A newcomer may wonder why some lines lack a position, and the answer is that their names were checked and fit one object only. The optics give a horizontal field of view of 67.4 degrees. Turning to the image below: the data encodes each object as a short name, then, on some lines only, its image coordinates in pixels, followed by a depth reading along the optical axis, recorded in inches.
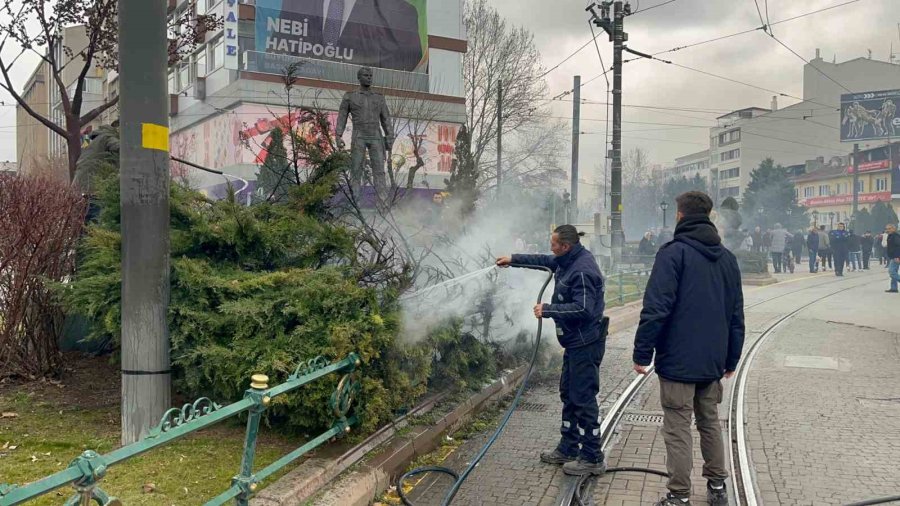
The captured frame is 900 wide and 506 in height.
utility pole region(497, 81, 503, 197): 1024.9
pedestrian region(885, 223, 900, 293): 658.2
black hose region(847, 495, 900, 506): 160.2
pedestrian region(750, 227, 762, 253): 1066.1
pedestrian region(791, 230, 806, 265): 1122.4
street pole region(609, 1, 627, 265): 699.4
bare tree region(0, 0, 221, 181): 395.5
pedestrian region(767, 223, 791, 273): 951.2
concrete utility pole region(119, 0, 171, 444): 170.4
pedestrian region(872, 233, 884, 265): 1360.2
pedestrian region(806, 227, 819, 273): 974.4
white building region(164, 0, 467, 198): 1040.2
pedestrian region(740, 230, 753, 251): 963.9
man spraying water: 190.9
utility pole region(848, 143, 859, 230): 1619.1
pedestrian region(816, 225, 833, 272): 983.6
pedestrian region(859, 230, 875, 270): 1051.3
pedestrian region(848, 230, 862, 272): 1024.7
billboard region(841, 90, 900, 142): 2089.1
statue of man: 350.1
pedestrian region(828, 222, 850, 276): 916.0
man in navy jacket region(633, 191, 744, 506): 160.7
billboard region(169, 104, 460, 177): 1050.7
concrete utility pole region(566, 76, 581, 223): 1019.3
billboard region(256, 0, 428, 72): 1075.9
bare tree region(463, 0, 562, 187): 1188.5
